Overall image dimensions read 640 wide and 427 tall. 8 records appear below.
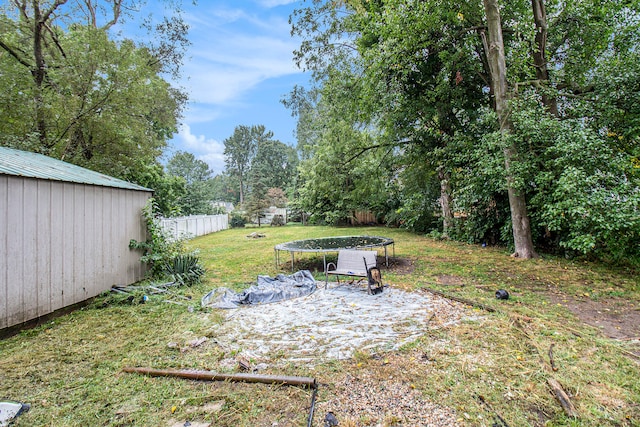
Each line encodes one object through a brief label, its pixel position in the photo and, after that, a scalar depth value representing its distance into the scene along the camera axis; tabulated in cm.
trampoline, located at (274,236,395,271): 641
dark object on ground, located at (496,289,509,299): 439
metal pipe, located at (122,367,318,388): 236
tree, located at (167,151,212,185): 4064
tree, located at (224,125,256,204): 4134
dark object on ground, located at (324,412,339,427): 193
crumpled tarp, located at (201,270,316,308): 457
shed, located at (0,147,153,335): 347
